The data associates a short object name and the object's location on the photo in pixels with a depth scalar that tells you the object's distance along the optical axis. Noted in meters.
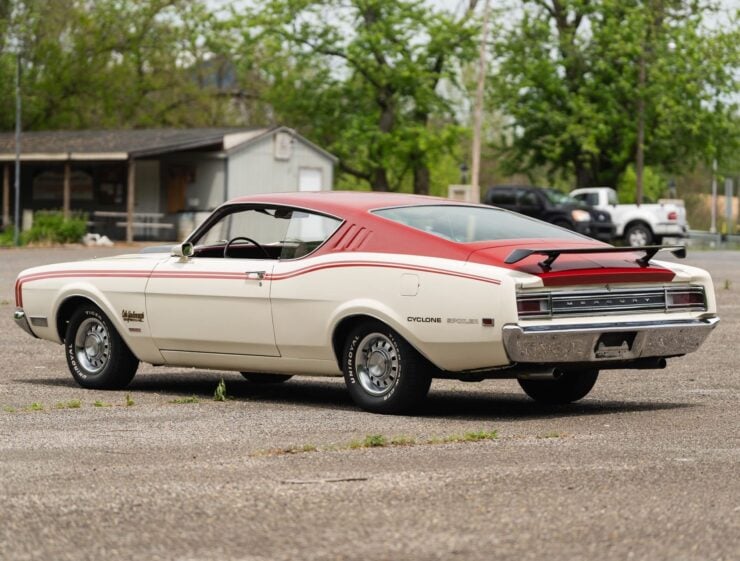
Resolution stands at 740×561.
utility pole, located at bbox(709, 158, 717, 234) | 81.38
